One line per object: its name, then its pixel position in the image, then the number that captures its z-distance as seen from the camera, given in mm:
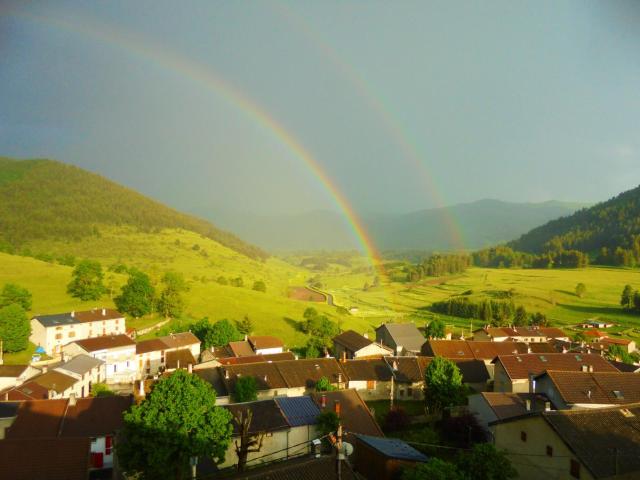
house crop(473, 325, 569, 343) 68312
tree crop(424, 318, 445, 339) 67625
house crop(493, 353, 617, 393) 35188
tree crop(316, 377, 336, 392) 33612
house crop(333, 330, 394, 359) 52500
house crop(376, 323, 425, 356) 61038
